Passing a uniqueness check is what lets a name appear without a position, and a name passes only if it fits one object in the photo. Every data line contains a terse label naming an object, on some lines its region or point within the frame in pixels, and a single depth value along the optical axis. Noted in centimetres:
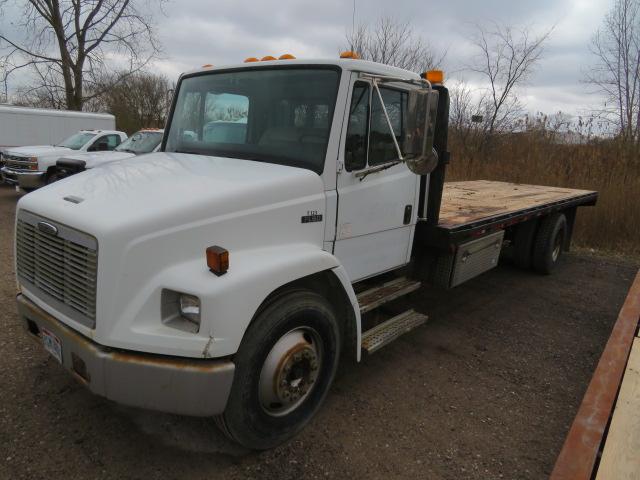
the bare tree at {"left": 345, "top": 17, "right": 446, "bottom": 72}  1577
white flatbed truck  221
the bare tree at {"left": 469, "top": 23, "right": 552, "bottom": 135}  1465
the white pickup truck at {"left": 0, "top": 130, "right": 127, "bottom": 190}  1061
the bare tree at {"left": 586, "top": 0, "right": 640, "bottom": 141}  1174
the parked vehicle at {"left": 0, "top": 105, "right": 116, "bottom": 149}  1471
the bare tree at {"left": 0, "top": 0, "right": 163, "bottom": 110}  1906
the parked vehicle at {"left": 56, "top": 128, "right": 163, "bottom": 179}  981
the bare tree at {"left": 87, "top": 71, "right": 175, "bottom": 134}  2542
